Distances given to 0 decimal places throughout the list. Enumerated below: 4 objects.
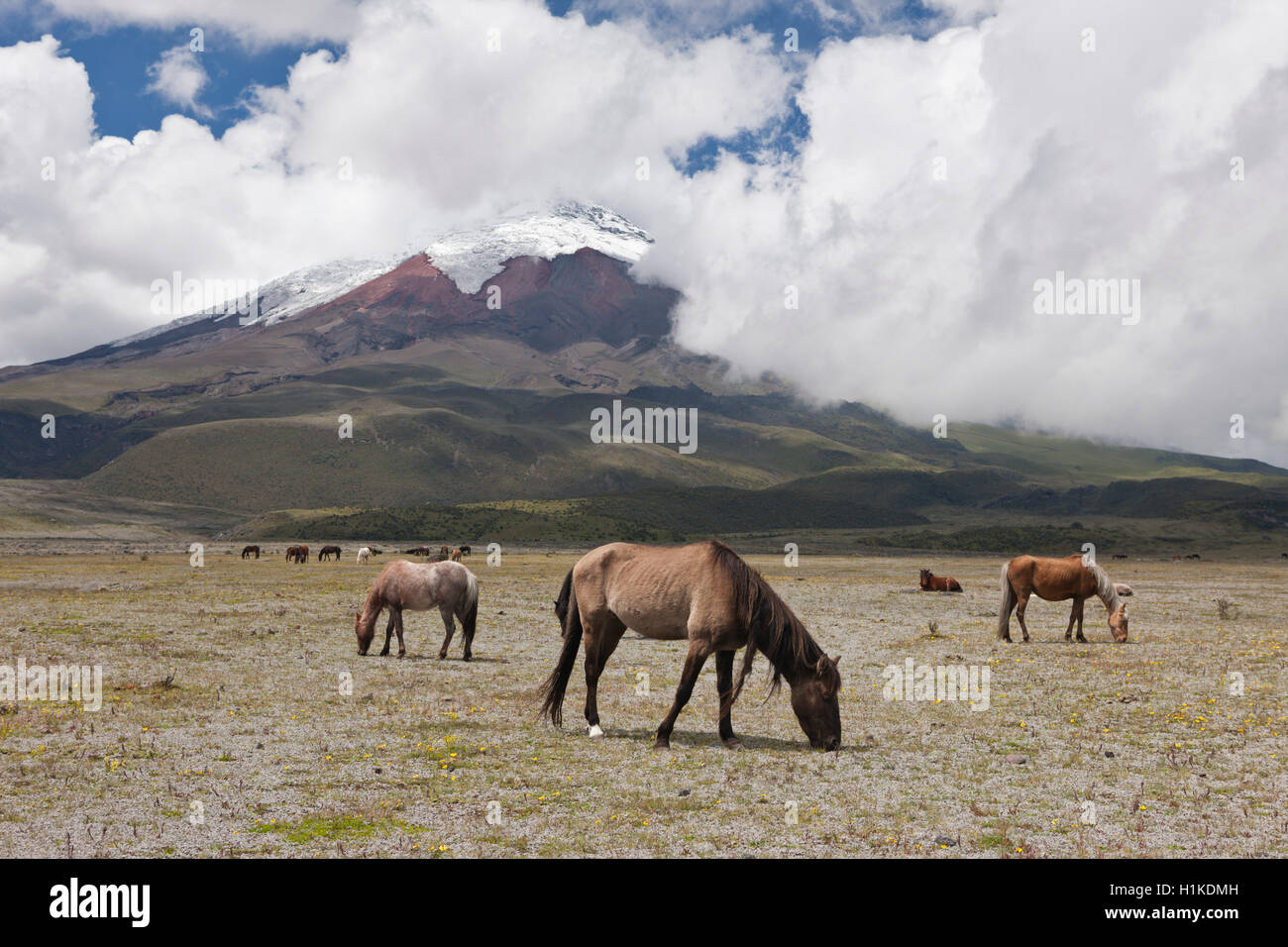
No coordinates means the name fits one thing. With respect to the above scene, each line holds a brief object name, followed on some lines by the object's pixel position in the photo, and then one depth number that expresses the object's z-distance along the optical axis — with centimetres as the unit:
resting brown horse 5294
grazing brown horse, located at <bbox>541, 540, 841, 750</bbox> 1455
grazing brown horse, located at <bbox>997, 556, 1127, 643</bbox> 2898
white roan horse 2505
